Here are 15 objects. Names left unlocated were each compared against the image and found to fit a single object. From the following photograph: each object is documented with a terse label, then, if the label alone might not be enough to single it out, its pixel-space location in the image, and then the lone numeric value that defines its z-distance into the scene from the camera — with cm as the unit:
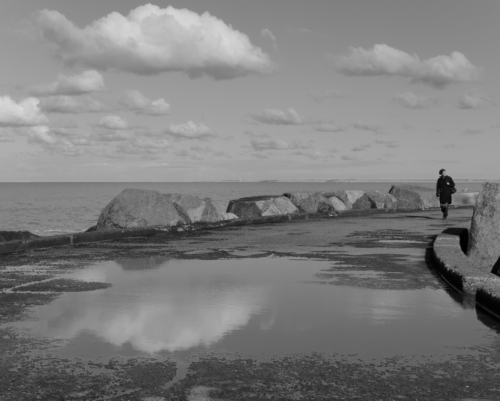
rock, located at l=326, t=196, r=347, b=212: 3198
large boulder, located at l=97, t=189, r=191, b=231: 1920
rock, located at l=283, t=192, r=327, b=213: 3198
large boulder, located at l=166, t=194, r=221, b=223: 2352
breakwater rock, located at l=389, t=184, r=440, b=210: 3569
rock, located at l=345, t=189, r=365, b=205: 3397
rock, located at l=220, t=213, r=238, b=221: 2642
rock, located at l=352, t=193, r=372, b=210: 3406
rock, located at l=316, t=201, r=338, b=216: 2982
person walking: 2391
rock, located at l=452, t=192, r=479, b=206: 3903
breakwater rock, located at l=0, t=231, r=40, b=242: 1857
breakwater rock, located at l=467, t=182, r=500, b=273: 1173
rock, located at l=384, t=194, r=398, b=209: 3447
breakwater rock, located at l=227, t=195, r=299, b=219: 2883
